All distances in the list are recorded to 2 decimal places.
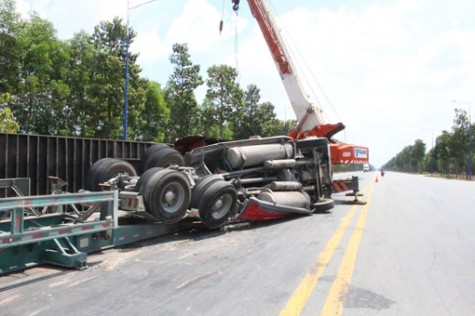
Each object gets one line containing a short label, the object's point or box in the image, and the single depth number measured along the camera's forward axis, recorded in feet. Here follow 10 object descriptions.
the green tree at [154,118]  124.06
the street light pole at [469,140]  167.75
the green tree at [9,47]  83.82
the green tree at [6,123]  65.24
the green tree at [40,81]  92.38
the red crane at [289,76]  51.88
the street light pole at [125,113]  61.51
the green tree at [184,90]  106.63
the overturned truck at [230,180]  22.57
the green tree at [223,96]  113.80
